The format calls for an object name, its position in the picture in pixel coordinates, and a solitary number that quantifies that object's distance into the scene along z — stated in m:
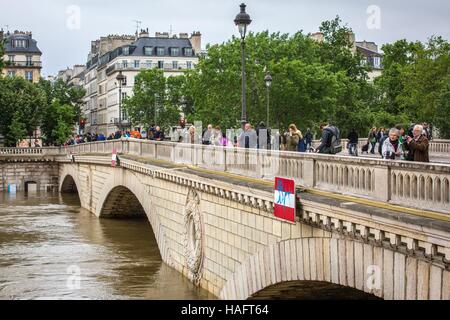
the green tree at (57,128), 84.71
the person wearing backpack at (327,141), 19.28
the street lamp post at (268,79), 33.50
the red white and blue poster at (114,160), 41.82
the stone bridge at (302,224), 12.65
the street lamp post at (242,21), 23.94
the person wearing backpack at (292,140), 24.03
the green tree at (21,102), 80.94
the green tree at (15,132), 79.51
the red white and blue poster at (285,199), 16.76
